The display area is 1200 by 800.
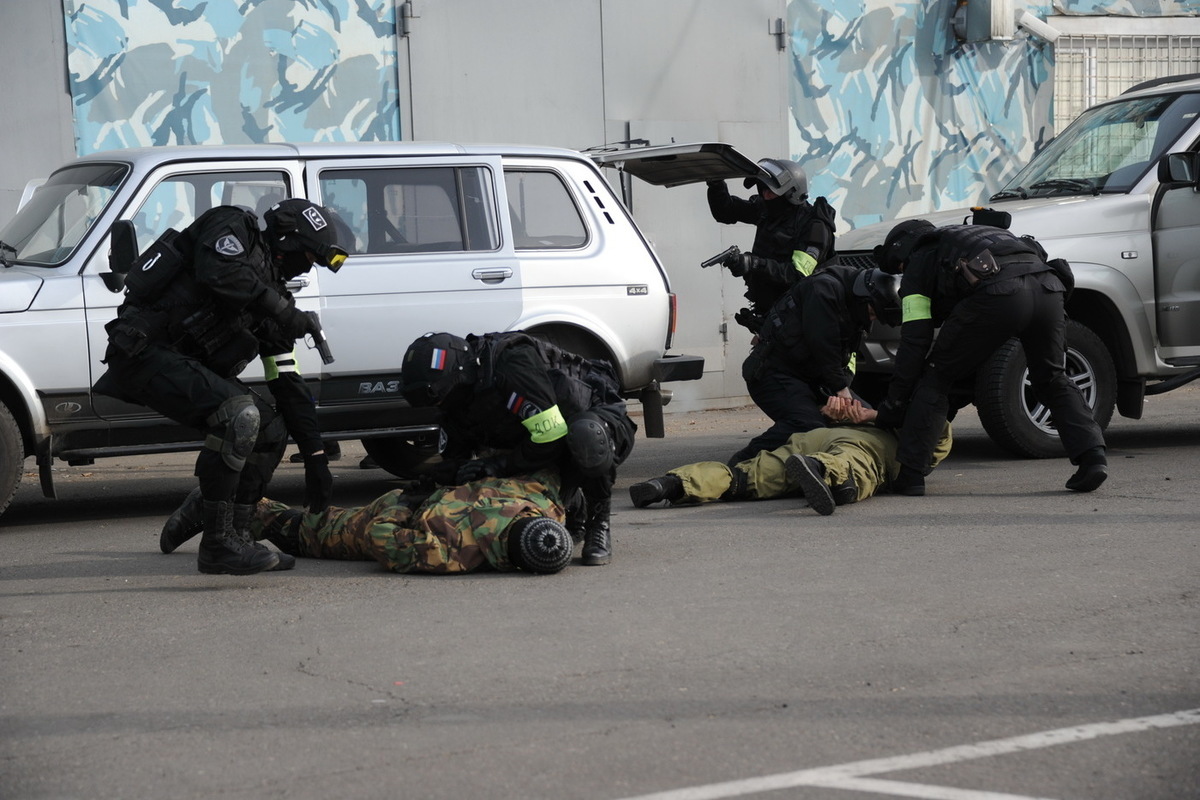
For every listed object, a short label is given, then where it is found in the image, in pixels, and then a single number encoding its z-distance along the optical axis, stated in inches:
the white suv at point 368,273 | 553.3
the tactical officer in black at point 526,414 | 459.2
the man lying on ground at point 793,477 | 571.2
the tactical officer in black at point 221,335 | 454.3
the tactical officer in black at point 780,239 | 683.4
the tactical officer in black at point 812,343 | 604.4
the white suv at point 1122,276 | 668.7
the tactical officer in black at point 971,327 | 572.4
